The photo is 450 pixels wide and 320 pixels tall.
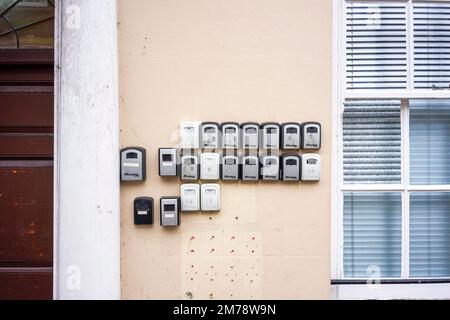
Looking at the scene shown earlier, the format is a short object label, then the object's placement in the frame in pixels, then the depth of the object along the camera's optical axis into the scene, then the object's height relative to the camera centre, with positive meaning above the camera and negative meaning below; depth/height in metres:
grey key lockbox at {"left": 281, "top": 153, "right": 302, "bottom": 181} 2.87 -0.05
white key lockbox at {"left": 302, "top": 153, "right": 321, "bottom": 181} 2.88 -0.07
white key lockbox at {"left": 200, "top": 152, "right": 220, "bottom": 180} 2.85 -0.04
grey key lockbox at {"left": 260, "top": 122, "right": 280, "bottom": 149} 2.87 +0.17
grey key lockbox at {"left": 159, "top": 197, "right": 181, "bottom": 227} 2.84 -0.36
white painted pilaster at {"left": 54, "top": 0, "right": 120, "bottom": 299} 2.77 +0.10
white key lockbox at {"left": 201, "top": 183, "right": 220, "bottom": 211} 2.86 -0.26
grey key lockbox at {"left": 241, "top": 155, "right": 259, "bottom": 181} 2.85 -0.06
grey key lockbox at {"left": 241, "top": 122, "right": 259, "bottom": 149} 2.87 +0.18
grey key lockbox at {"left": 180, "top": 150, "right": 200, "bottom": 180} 2.85 -0.06
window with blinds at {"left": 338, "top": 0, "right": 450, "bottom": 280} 3.03 +0.14
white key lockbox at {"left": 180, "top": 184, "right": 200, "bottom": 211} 2.86 -0.26
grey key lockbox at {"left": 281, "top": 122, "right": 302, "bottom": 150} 2.87 +0.17
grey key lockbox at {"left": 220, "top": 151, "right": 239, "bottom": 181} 2.86 -0.06
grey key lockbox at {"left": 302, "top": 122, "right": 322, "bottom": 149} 2.87 +0.18
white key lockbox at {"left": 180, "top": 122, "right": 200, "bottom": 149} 2.85 +0.17
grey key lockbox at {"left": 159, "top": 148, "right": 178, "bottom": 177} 2.84 -0.02
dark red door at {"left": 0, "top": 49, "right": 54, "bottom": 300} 2.98 -0.17
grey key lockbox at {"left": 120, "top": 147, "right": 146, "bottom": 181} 2.83 -0.04
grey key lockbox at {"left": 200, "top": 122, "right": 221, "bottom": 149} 2.85 +0.17
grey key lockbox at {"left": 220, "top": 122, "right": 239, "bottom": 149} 2.86 +0.18
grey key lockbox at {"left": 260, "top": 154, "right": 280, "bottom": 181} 2.87 -0.06
